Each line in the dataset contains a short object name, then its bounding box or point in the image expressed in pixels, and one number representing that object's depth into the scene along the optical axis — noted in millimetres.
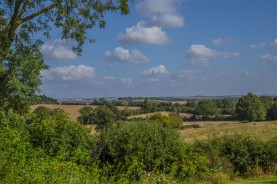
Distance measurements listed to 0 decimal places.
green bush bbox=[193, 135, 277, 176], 16297
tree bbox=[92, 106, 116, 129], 60019
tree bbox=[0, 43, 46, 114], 13312
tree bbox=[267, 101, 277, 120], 87625
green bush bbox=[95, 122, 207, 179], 14273
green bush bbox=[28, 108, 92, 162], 14484
